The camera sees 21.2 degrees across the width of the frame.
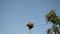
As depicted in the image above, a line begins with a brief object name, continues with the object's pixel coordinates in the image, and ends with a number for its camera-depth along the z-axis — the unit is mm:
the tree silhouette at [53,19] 27281
